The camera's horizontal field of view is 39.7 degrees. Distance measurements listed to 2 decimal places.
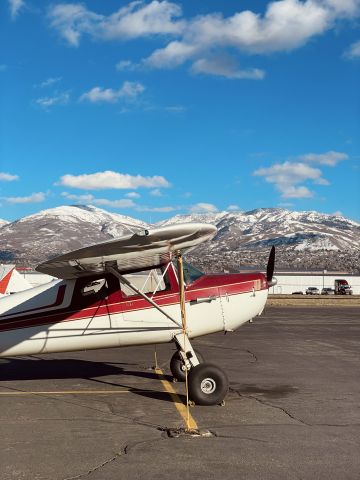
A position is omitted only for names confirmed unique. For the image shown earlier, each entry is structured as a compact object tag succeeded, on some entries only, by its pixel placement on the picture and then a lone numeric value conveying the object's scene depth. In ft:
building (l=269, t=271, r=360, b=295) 309.83
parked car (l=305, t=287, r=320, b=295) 289.64
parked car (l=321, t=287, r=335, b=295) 295.91
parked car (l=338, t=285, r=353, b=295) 270.05
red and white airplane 30.96
